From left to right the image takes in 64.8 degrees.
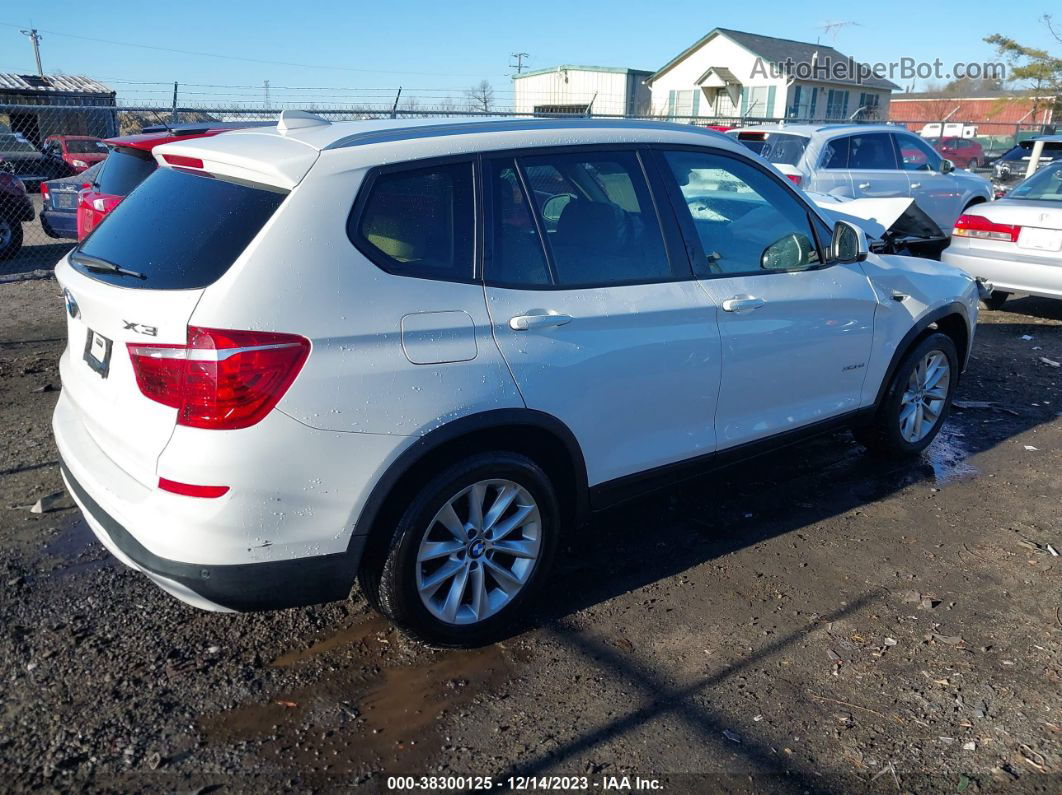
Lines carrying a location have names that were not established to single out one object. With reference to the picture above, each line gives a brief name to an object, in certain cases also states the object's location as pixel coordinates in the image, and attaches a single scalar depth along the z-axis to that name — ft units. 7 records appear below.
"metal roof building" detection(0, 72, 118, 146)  84.28
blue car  35.40
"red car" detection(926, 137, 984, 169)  97.06
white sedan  25.90
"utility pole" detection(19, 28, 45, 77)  207.82
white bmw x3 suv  8.50
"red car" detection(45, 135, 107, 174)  61.52
